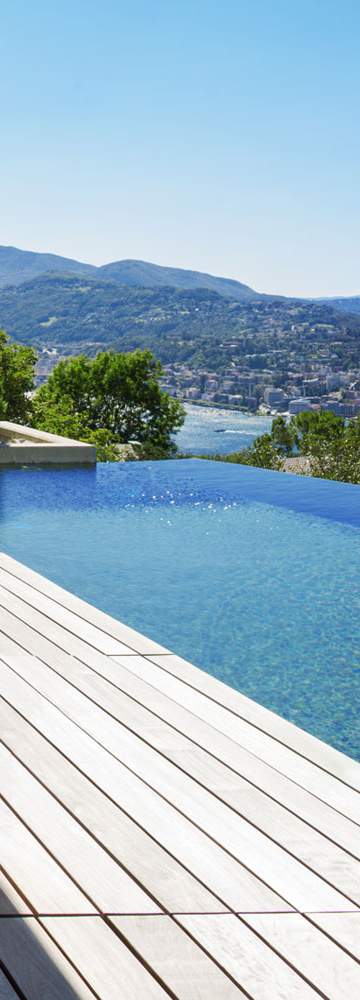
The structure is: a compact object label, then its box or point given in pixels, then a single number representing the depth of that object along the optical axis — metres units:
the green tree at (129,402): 19.05
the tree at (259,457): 16.70
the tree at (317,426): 23.28
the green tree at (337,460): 16.44
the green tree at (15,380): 14.12
